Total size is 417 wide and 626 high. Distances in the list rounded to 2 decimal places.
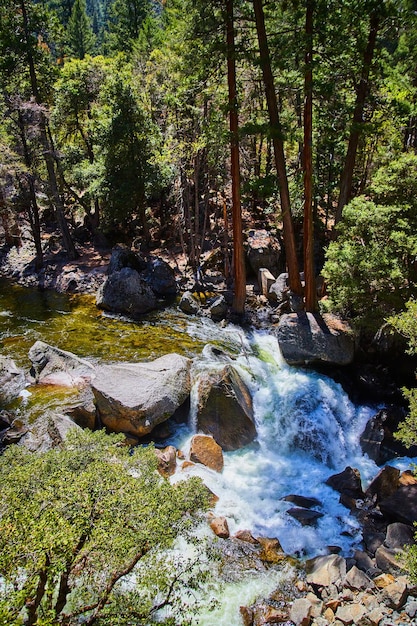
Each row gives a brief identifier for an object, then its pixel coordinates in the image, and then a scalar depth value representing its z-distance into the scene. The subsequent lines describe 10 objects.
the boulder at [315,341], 13.03
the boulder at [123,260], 18.92
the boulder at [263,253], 19.69
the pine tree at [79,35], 46.28
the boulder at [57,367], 11.59
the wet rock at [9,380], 10.94
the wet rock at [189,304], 17.45
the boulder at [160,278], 19.41
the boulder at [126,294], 17.50
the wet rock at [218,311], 16.80
